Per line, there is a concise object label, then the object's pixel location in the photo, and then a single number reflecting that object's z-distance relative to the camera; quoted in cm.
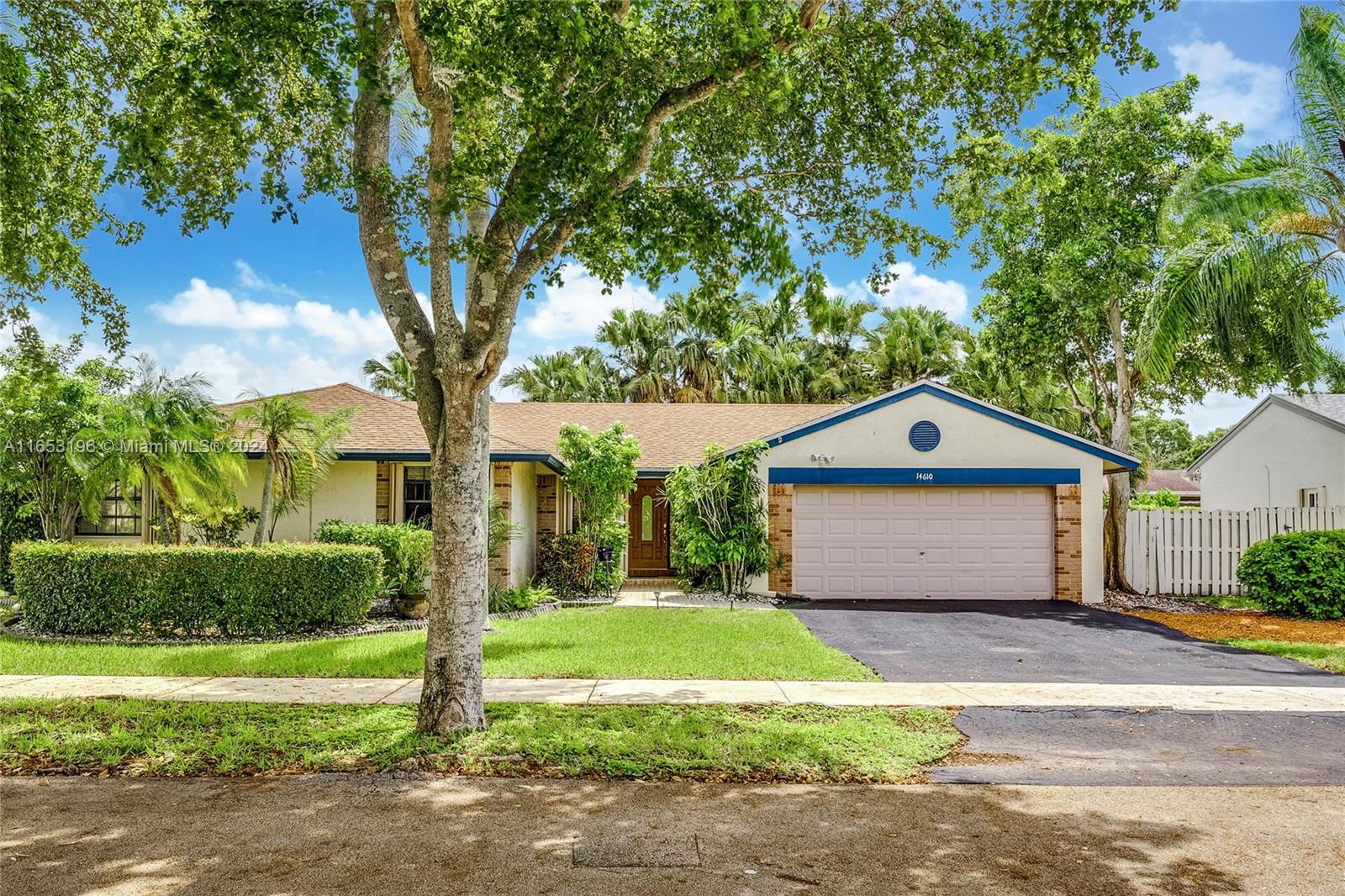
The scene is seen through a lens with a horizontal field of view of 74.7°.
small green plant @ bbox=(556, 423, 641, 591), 1584
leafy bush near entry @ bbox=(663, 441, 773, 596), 1639
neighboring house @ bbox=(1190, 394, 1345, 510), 2058
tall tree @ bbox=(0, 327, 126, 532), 1242
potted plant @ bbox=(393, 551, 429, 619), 1298
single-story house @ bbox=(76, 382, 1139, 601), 1683
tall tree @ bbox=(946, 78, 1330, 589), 1762
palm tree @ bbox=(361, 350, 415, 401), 3008
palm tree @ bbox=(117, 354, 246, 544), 1195
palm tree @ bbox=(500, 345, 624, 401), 3209
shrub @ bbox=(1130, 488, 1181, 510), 3197
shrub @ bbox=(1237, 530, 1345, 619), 1423
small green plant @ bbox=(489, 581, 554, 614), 1399
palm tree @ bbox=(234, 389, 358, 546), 1273
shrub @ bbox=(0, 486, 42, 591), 1553
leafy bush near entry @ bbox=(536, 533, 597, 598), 1628
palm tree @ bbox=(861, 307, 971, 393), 3042
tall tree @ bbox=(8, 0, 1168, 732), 638
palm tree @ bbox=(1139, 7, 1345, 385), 1421
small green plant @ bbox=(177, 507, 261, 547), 1391
